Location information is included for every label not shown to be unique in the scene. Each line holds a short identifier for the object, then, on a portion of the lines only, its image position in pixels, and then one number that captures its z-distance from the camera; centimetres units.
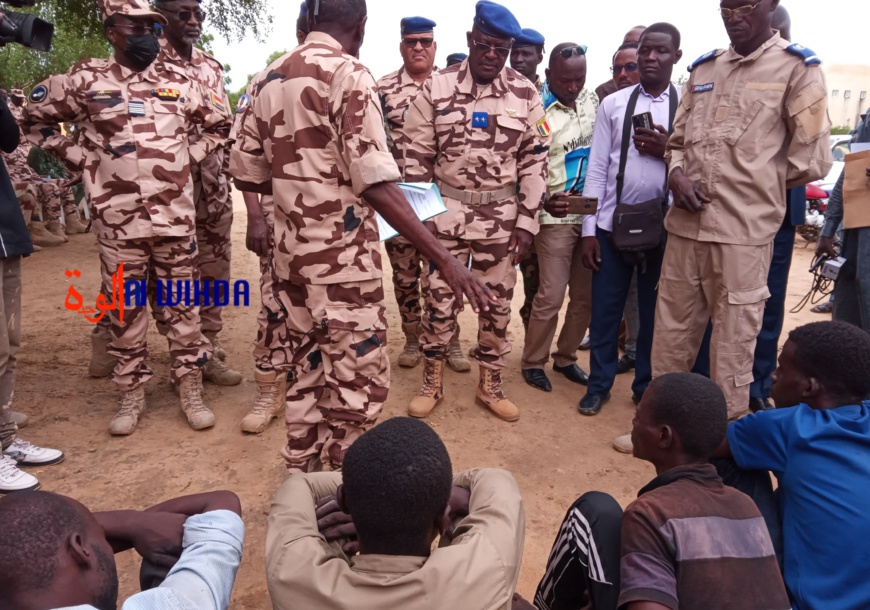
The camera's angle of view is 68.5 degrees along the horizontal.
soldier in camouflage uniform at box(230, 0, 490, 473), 238
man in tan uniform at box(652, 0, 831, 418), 310
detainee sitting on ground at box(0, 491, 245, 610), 111
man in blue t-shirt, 171
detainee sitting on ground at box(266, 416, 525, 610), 127
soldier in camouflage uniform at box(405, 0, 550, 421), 381
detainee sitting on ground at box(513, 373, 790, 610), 156
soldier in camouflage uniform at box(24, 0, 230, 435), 341
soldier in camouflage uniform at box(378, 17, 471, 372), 461
